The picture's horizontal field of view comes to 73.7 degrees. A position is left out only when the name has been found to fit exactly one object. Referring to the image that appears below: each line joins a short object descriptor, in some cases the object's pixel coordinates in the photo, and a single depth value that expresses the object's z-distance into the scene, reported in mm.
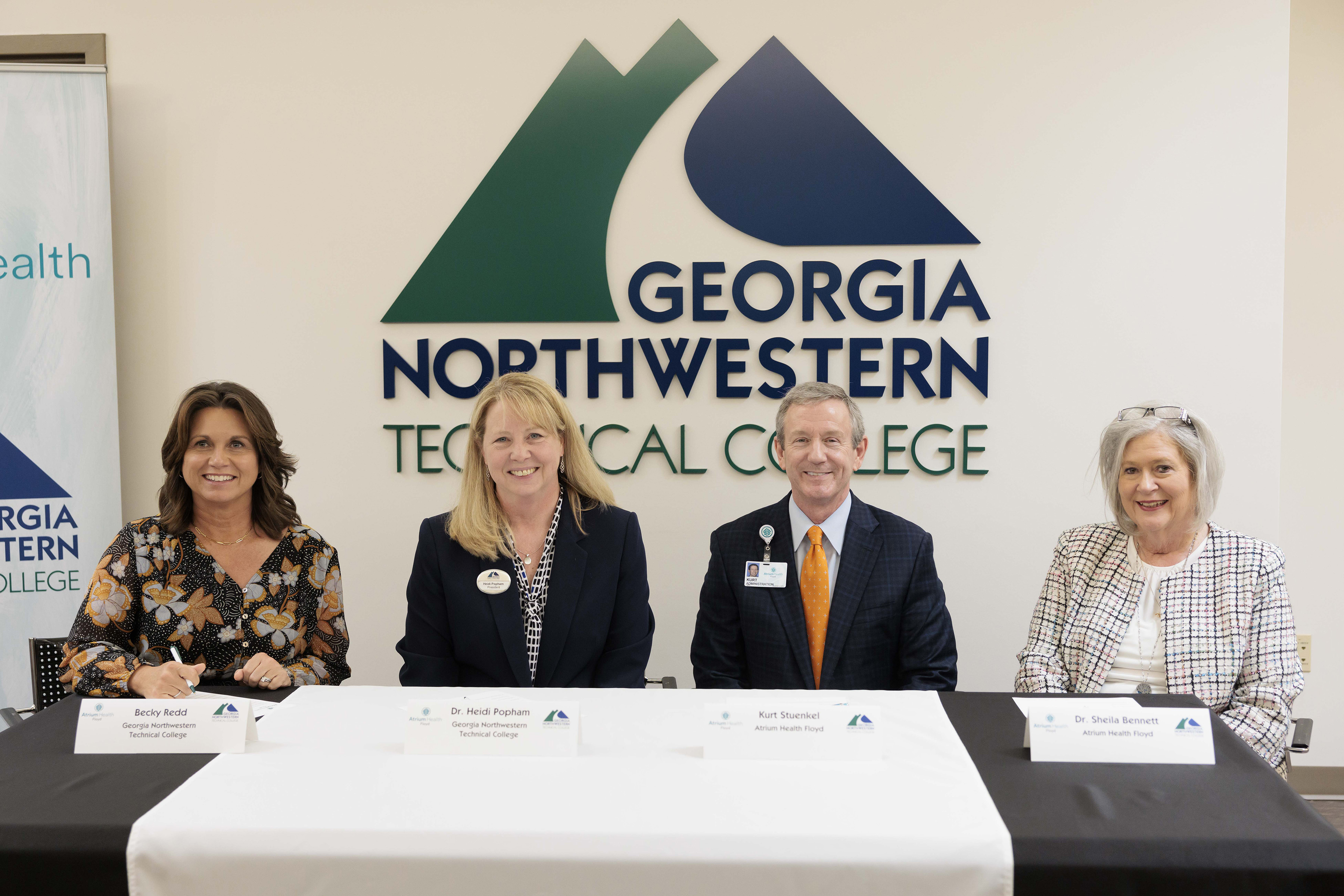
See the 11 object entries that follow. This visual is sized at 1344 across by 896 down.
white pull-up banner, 3191
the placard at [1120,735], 1495
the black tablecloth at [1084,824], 1217
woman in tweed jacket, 2232
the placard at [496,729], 1508
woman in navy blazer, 2256
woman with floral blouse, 2215
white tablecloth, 1223
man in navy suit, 2395
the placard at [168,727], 1542
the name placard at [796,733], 1479
